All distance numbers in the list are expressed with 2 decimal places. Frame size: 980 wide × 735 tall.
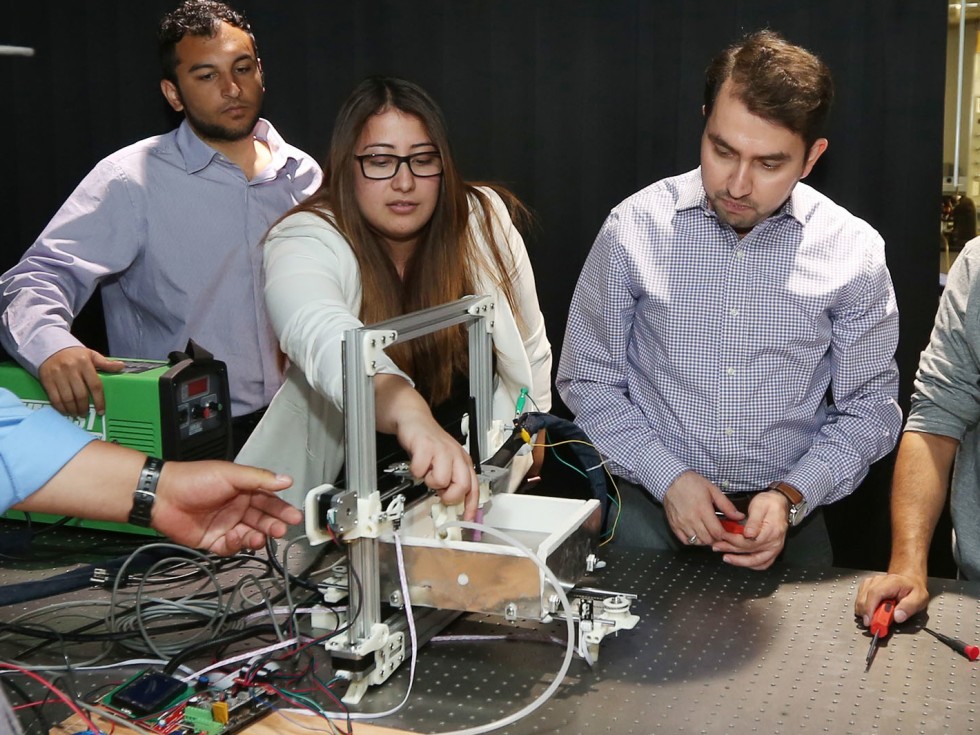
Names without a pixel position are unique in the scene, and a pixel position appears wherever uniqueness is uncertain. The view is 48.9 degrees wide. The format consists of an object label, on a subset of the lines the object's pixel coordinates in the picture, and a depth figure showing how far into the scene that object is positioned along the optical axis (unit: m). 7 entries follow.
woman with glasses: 1.78
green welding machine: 1.83
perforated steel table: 1.26
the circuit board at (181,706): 1.24
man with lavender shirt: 2.58
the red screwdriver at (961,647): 1.39
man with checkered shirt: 1.86
